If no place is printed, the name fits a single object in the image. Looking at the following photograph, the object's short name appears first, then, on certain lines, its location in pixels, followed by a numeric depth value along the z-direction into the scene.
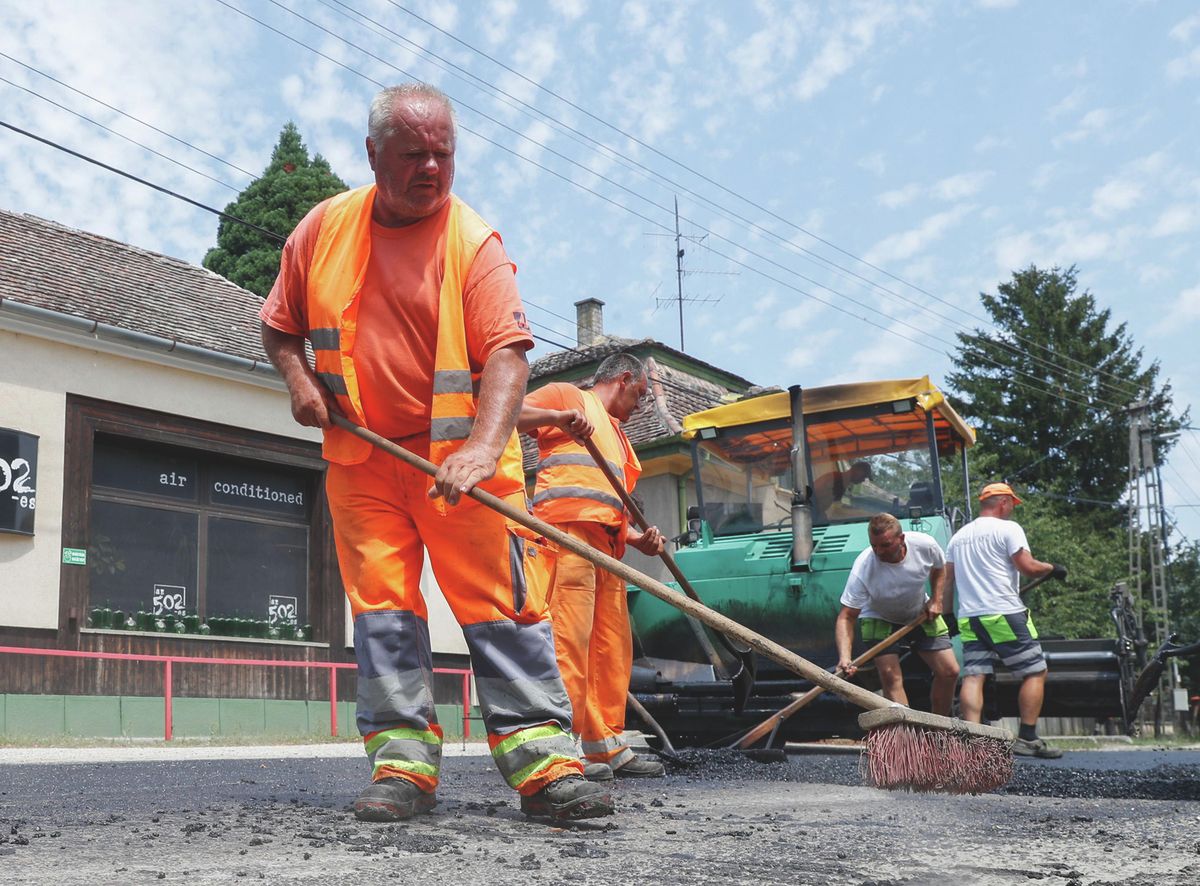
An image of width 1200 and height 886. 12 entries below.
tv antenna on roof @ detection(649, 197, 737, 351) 27.41
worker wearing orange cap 7.48
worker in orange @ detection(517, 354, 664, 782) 5.53
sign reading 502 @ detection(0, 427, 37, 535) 12.16
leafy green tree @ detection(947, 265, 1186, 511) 44.34
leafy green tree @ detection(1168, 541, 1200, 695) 40.28
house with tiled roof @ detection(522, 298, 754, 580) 20.14
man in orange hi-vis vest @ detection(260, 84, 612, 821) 3.63
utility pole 34.53
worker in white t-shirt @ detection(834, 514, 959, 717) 7.02
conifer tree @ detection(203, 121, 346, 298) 32.78
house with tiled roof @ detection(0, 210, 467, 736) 12.45
